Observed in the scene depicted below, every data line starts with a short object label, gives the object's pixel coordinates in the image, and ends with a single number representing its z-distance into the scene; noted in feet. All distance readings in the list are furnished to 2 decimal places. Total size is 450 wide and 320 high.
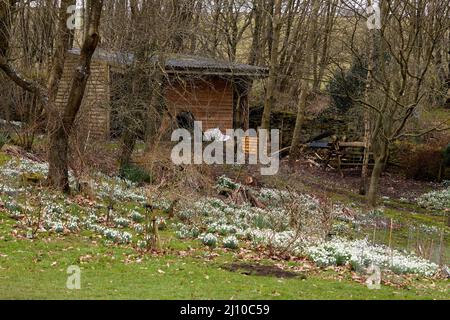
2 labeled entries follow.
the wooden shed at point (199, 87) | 88.17
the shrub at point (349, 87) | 122.21
